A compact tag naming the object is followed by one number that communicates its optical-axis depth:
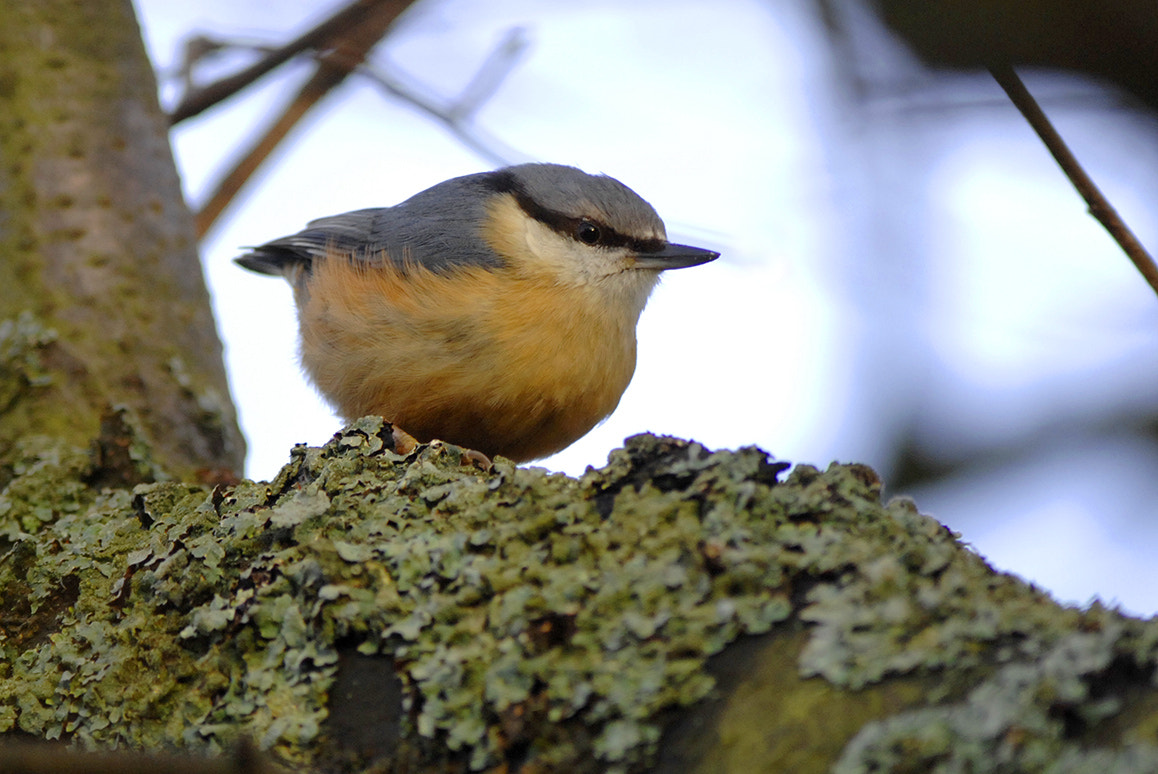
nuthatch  5.02
